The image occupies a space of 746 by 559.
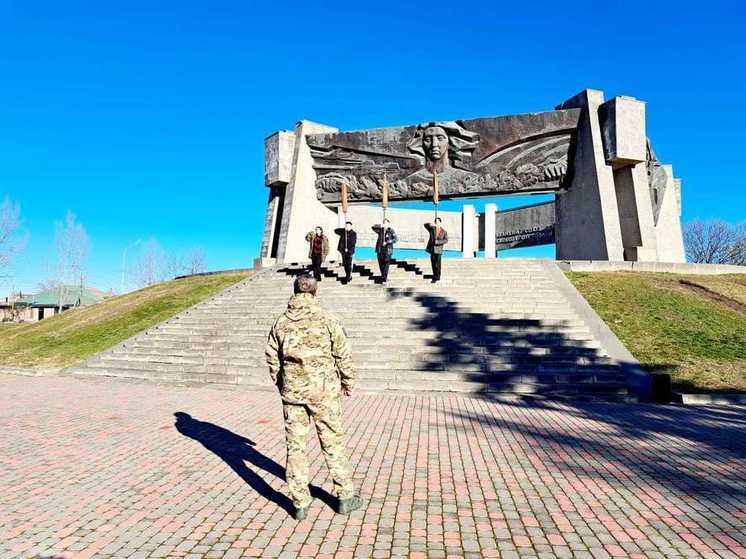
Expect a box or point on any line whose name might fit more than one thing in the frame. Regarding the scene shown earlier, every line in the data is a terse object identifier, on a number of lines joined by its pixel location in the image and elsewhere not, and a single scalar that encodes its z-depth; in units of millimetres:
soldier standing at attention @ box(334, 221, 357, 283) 15938
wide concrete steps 9375
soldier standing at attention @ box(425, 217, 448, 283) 14523
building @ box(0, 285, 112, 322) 54125
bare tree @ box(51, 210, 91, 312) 43047
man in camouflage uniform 3666
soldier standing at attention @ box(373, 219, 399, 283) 15219
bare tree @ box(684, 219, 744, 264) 47219
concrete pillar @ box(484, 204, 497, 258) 34716
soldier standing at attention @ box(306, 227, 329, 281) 15570
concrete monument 18969
